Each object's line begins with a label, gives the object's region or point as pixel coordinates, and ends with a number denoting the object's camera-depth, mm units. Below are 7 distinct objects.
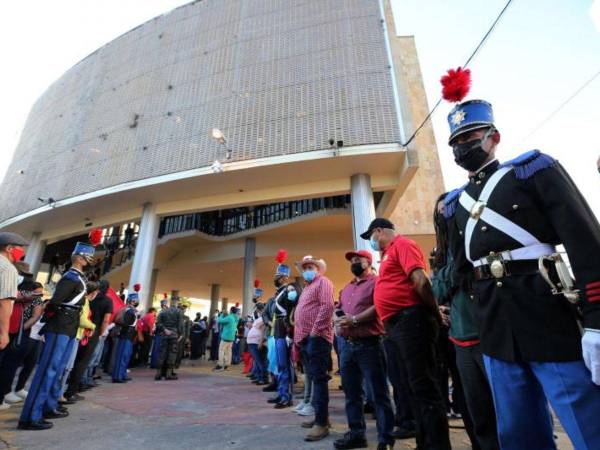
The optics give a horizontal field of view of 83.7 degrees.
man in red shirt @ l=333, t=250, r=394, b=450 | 2572
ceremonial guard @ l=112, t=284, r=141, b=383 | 6863
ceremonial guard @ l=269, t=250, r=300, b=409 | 4465
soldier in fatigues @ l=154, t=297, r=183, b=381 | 7363
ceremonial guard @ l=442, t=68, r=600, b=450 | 1078
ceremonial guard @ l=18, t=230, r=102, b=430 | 3258
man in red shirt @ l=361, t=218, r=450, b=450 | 2092
